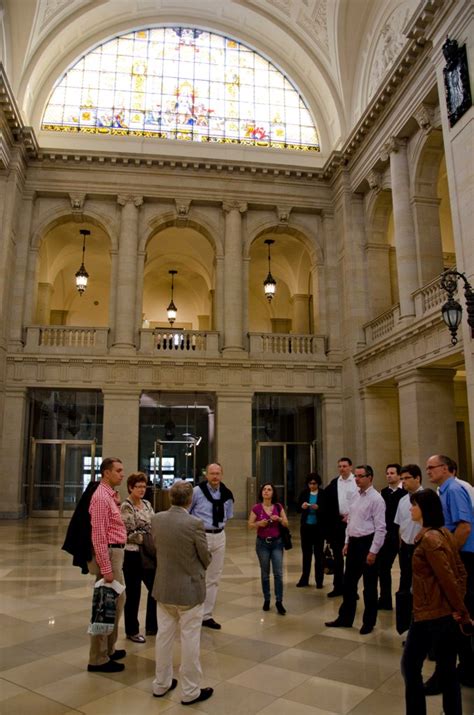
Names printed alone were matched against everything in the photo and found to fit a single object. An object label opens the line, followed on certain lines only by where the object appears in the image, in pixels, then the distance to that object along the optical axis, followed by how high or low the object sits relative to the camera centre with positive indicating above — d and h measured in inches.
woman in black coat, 340.5 -51.5
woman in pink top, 286.7 -48.2
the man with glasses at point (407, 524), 238.7 -34.8
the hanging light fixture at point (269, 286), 819.4 +231.6
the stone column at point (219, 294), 817.5 +221.1
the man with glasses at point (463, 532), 187.6 -28.8
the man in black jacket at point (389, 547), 295.7 -52.9
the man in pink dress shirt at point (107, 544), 195.5 -34.2
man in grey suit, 175.0 -44.5
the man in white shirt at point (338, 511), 321.1 -37.9
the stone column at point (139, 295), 796.0 +216.3
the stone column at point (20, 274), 768.3 +239.9
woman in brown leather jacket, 141.7 -43.3
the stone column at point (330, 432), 781.3 +19.6
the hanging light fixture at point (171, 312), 996.6 +236.6
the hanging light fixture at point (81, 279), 796.0 +236.8
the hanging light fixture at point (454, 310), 381.1 +91.5
